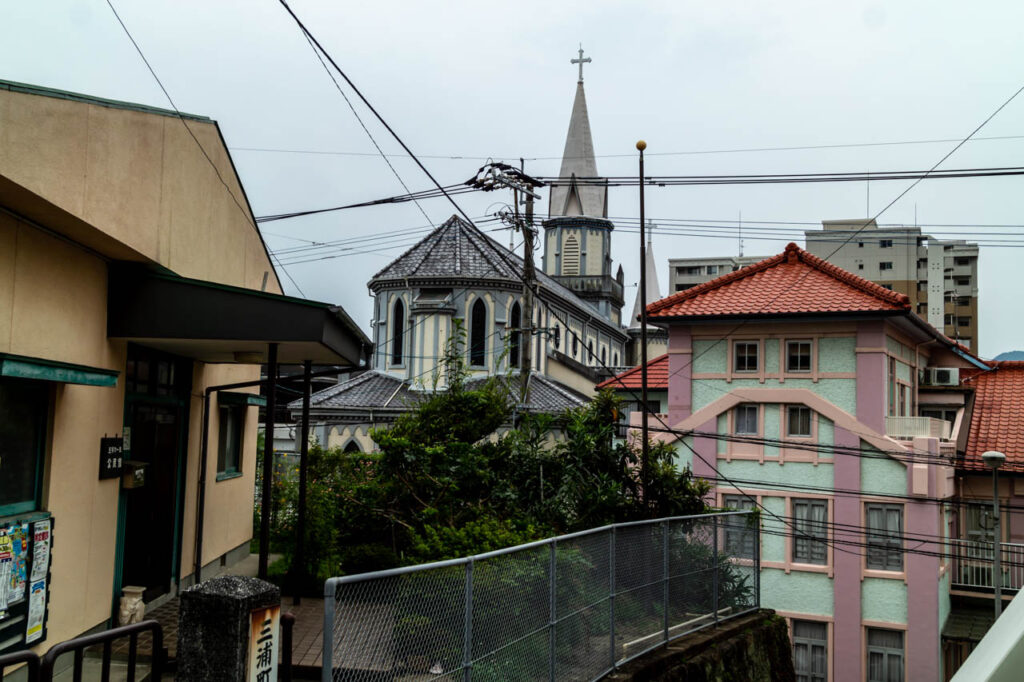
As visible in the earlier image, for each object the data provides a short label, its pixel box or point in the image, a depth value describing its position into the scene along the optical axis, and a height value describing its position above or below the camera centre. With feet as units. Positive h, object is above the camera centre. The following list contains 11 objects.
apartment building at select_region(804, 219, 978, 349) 240.12 +48.49
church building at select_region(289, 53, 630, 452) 140.87 +14.89
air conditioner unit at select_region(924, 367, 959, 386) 102.99 +6.74
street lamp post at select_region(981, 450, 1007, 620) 72.38 -2.21
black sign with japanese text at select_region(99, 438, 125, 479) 33.42 -1.69
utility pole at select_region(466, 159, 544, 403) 85.61 +20.87
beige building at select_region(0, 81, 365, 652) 26.73 +2.86
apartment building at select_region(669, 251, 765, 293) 333.42 +59.02
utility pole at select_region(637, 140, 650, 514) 49.75 +3.91
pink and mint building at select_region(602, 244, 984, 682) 84.74 -1.93
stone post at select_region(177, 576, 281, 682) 19.27 -4.59
